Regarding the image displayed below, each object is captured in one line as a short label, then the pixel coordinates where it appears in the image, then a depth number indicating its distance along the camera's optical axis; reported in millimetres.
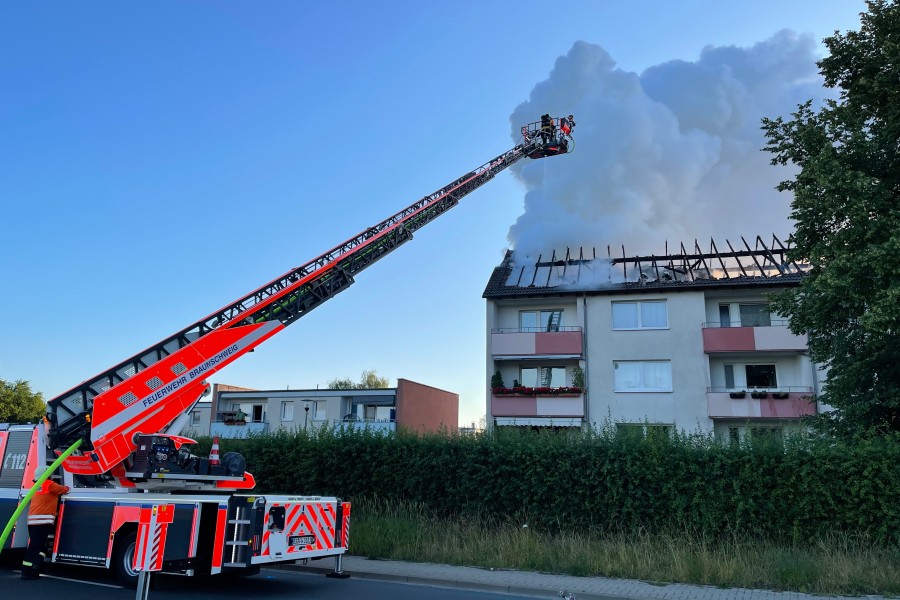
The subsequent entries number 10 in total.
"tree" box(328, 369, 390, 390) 84056
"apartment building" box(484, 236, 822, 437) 25281
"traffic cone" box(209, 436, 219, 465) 9969
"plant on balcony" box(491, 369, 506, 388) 26812
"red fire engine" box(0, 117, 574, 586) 8258
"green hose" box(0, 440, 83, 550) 8852
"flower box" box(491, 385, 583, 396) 25938
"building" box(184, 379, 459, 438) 40531
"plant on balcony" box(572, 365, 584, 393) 26112
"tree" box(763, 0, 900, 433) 12841
